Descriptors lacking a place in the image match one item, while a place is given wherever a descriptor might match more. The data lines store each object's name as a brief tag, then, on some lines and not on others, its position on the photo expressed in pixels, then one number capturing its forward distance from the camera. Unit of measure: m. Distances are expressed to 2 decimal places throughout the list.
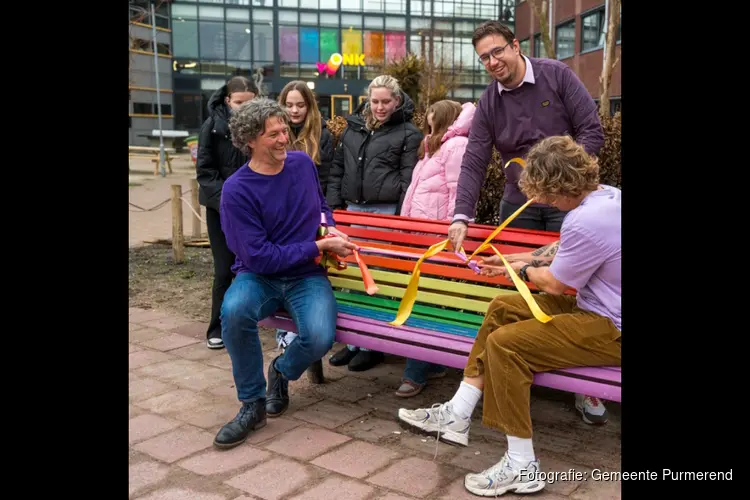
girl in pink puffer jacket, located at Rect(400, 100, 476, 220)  5.02
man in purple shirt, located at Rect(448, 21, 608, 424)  4.05
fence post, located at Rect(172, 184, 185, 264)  8.82
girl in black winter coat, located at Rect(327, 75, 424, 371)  5.20
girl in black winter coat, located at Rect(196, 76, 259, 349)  5.29
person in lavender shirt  3.16
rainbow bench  3.62
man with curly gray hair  3.95
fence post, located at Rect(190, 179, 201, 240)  10.67
